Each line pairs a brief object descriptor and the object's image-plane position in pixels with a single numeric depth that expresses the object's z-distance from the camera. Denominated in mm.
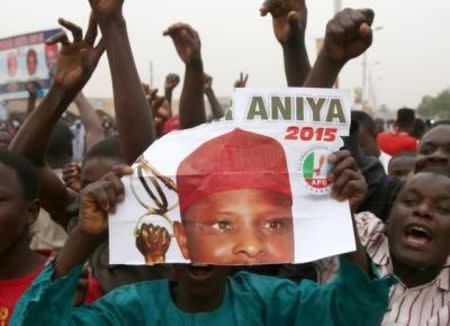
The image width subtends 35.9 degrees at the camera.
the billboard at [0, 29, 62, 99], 13881
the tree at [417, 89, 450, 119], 87062
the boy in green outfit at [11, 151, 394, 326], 1614
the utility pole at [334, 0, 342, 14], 11742
